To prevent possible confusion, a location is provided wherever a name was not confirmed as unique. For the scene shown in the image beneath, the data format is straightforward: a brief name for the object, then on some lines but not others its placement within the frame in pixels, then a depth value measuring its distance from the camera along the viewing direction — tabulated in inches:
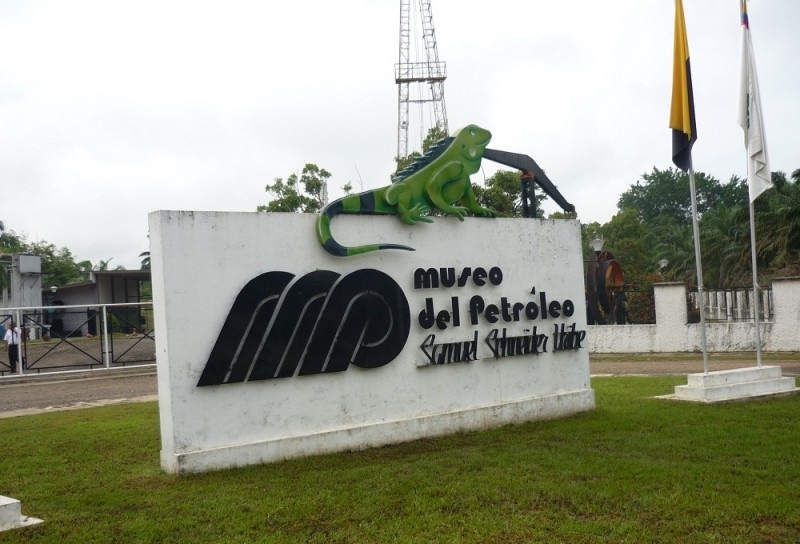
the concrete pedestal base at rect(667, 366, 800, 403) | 424.8
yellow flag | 438.6
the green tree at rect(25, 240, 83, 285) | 2114.9
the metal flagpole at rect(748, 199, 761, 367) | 452.7
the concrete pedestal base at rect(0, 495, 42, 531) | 226.2
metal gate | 779.4
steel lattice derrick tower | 1366.9
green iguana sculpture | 335.9
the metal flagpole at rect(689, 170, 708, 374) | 420.2
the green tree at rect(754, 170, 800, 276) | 1054.4
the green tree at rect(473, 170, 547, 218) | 1035.3
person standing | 766.5
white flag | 456.4
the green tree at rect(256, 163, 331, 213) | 1196.5
